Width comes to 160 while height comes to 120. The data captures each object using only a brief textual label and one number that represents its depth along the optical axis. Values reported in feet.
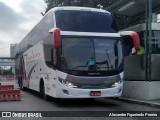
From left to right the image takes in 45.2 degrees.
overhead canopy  31.62
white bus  22.98
